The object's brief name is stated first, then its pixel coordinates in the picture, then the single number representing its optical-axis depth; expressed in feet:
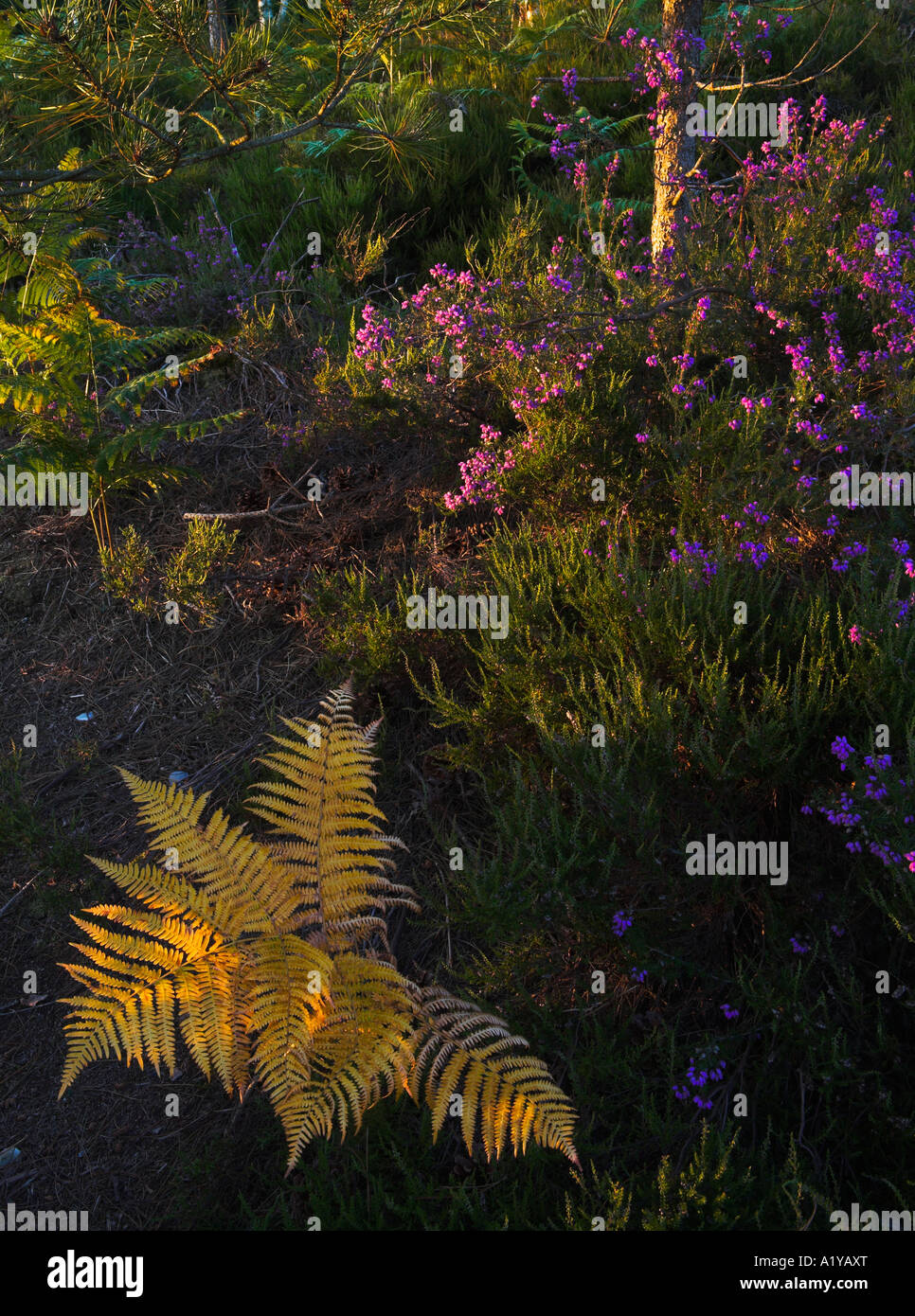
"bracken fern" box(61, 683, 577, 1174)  6.27
